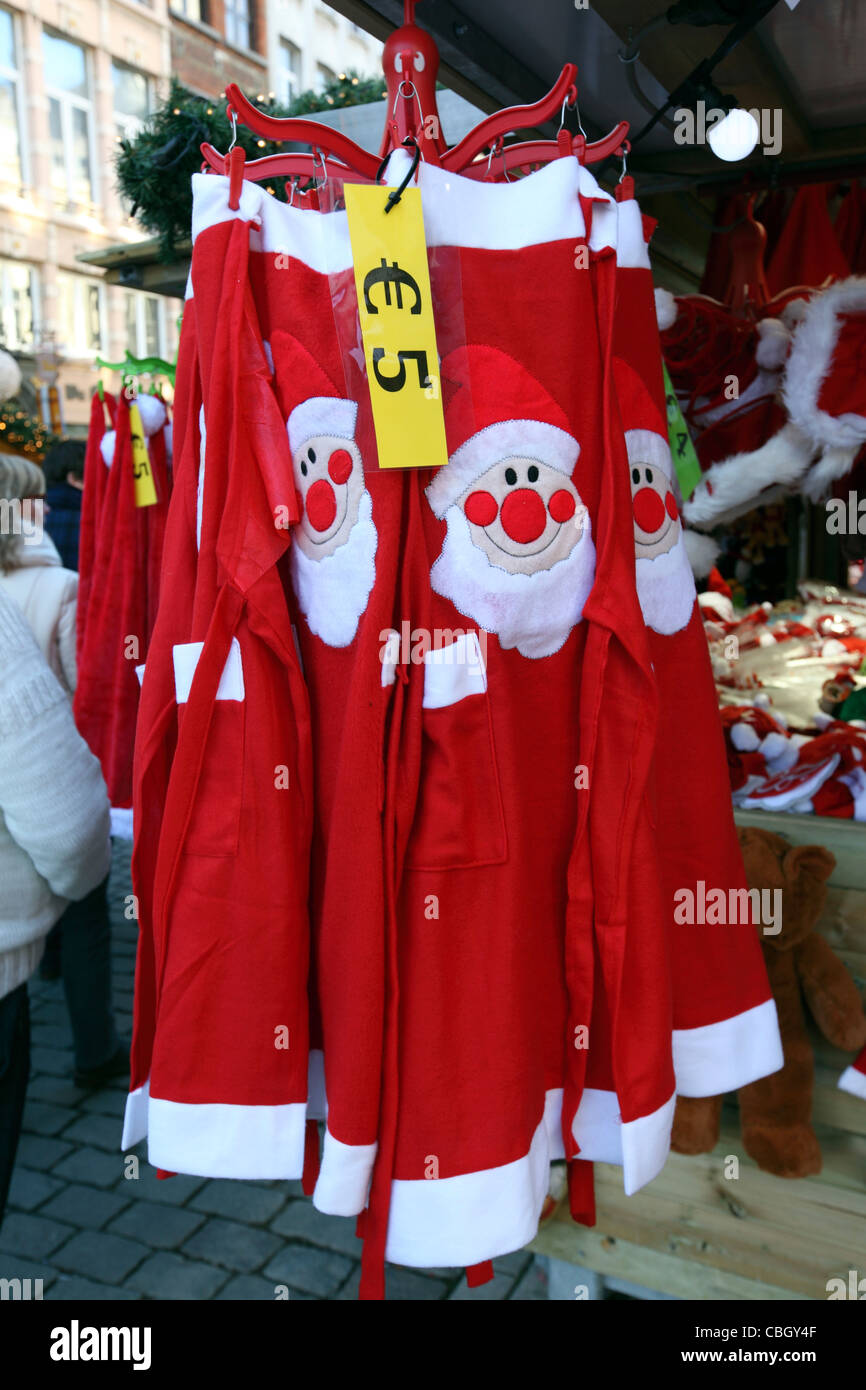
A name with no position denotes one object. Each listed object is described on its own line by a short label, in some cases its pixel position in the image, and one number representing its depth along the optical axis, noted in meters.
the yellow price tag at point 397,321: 1.05
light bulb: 1.55
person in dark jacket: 3.83
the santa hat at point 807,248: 2.19
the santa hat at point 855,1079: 1.72
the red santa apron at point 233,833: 1.10
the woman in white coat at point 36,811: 1.63
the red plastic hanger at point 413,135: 1.13
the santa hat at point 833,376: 1.69
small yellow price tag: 2.63
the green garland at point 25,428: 7.39
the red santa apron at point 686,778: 1.23
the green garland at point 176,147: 3.19
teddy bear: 1.85
